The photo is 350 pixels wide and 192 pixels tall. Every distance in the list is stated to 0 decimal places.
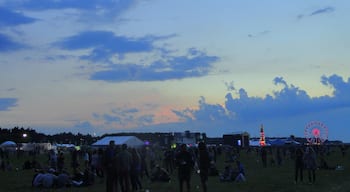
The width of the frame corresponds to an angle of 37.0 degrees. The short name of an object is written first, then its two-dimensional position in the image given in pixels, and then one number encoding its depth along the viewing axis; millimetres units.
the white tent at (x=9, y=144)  82662
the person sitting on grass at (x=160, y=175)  25109
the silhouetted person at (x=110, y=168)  17516
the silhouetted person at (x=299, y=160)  22792
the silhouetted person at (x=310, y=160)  23188
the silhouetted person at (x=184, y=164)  17234
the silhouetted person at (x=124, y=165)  17609
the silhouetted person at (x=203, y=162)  17312
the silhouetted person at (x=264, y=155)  41456
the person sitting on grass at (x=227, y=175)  24781
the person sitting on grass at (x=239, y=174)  24828
